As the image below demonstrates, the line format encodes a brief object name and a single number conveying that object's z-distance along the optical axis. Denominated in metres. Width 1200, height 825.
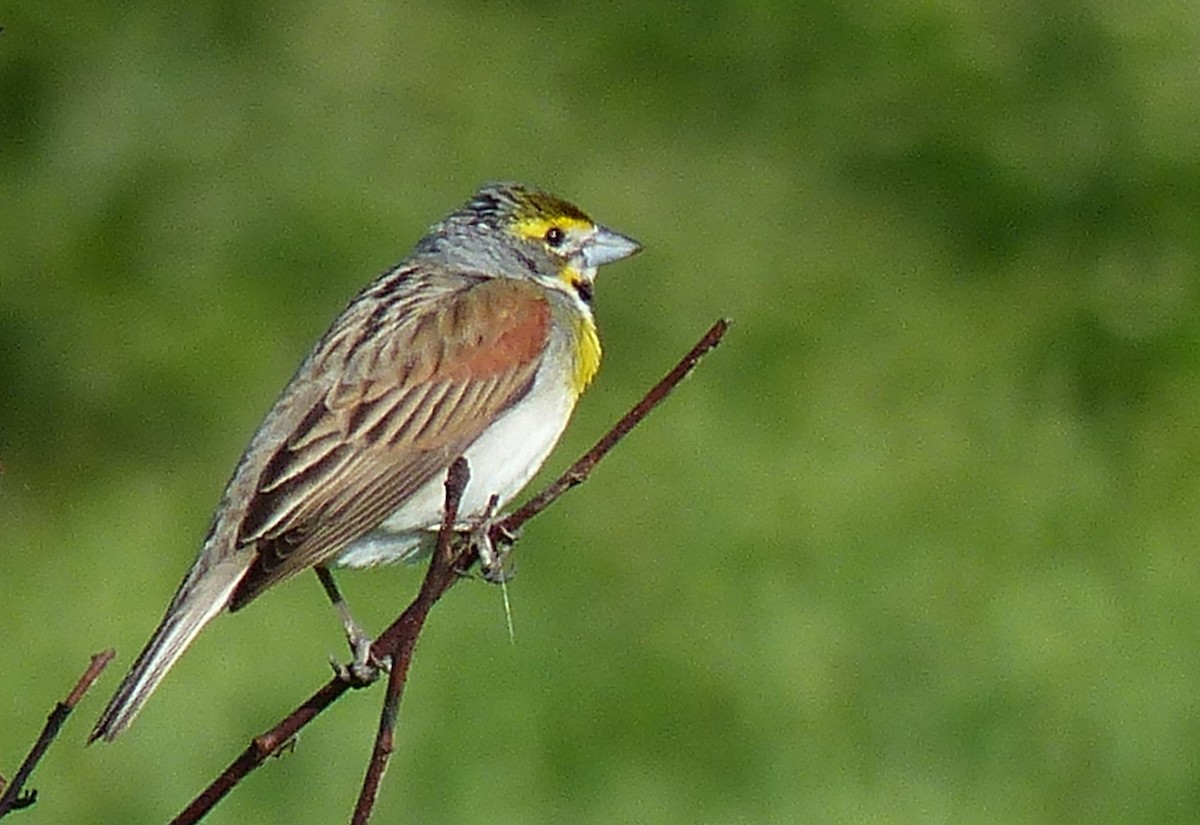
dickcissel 7.09
